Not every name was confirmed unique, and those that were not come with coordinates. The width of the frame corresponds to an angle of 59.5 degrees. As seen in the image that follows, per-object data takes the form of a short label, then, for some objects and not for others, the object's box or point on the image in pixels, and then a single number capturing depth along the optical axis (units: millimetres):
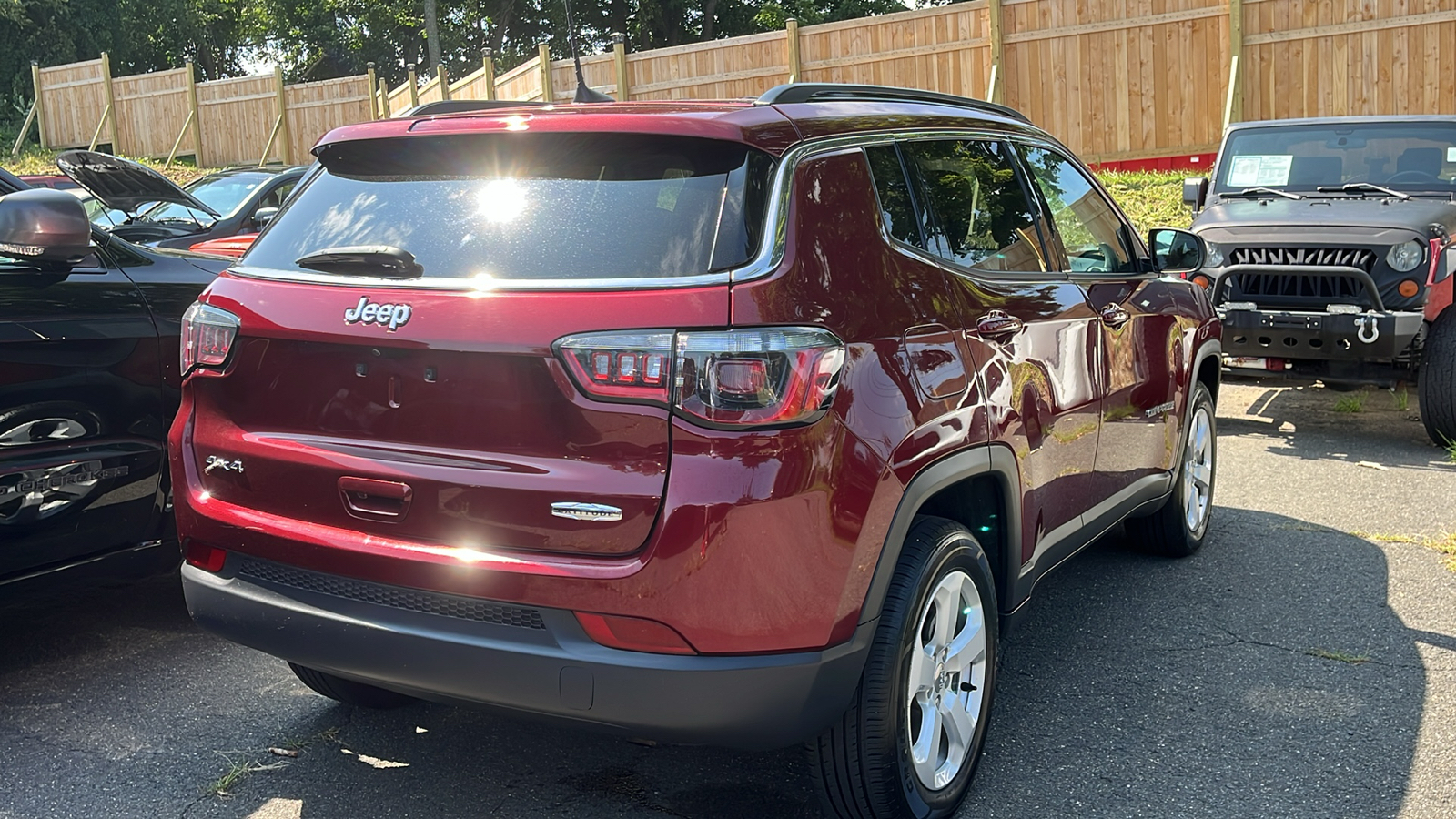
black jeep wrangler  7105
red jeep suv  2492
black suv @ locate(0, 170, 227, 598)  3668
